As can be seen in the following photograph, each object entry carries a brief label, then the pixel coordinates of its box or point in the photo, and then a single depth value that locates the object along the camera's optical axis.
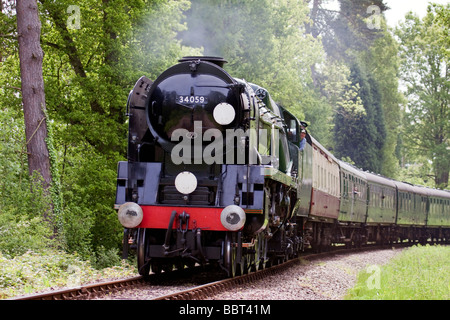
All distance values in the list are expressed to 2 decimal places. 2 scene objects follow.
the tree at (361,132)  51.53
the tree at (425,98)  54.59
